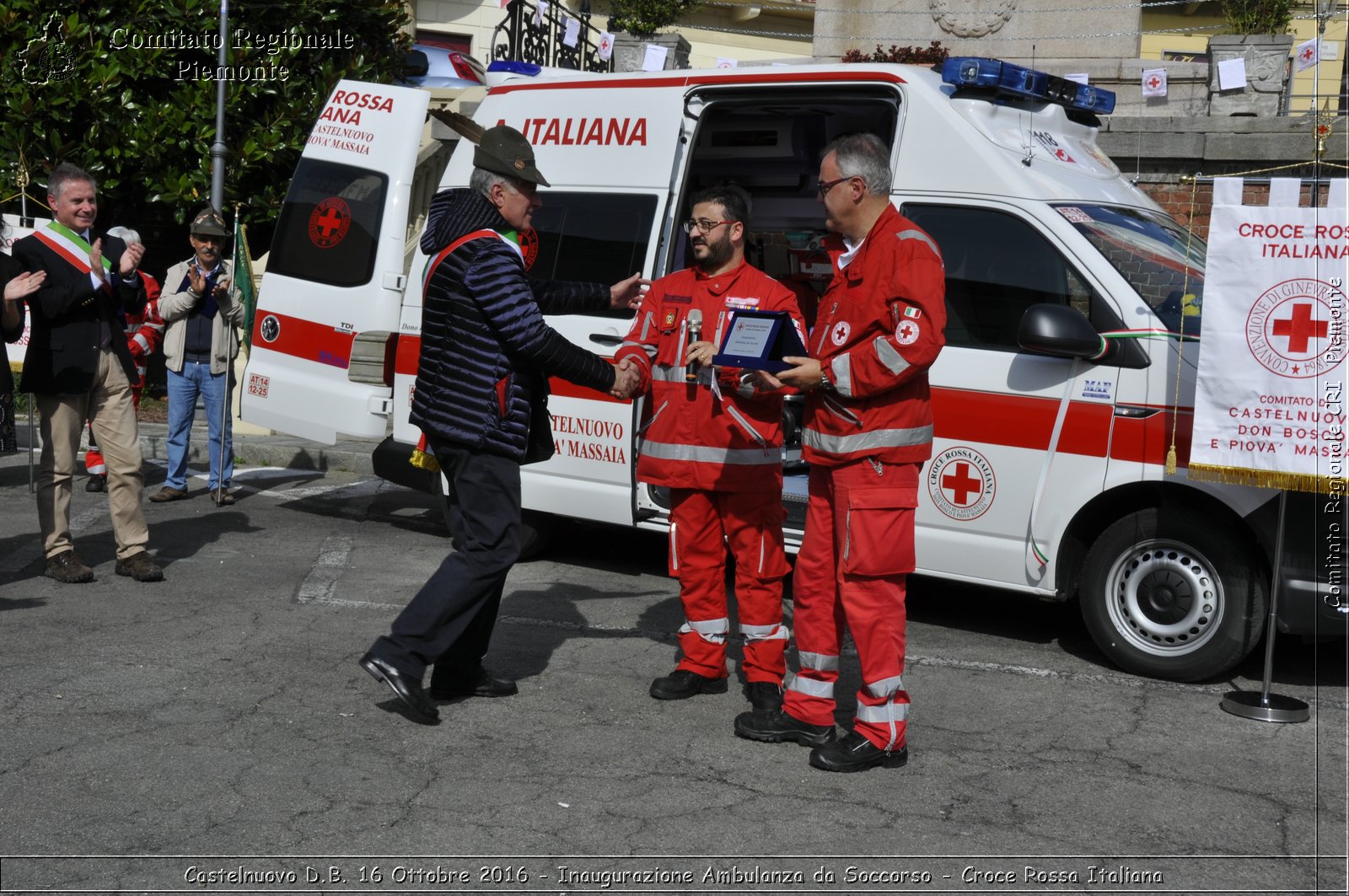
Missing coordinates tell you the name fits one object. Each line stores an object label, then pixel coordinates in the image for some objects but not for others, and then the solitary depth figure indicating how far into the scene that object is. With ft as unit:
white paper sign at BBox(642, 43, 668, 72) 33.85
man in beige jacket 30.73
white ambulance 18.90
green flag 31.37
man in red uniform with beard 17.29
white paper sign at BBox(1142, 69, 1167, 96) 47.52
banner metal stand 17.84
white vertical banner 17.06
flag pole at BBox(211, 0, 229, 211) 40.57
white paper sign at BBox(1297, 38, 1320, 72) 41.68
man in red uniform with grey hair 15.08
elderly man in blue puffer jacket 16.17
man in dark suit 22.02
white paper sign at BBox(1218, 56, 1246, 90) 44.29
